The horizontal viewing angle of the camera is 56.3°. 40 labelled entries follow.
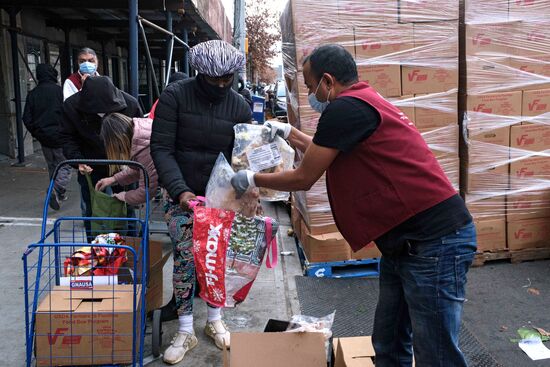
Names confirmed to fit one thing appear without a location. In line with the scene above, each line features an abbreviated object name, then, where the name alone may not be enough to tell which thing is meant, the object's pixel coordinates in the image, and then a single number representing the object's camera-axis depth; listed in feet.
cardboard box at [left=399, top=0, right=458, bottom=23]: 14.40
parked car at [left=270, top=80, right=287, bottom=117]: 47.74
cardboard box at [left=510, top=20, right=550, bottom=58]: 15.03
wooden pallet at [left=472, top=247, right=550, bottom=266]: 15.84
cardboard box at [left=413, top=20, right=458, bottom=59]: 14.49
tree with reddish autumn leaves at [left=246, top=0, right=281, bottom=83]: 97.76
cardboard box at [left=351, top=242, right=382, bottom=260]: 14.94
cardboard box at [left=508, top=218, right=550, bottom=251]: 15.84
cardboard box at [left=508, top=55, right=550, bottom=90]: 15.15
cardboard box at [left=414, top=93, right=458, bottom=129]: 14.73
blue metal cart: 8.42
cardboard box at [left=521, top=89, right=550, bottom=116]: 15.25
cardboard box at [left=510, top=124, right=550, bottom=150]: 15.34
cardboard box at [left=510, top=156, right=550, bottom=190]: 15.48
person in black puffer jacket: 9.51
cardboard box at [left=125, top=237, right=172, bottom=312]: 10.79
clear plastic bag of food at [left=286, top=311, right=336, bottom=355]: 8.74
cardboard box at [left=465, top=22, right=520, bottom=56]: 14.80
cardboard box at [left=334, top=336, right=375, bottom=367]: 8.42
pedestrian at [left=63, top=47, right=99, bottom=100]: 15.58
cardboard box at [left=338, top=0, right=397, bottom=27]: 14.12
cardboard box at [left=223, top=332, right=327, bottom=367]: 8.32
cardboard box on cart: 8.45
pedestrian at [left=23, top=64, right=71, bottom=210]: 22.09
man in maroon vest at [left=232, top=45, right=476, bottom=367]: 6.52
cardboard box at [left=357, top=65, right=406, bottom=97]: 14.32
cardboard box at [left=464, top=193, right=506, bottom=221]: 15.48
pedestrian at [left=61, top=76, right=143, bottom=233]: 12.25
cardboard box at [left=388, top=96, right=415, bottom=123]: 14.56
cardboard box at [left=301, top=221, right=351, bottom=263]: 14.58
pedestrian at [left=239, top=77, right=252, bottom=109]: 34.23
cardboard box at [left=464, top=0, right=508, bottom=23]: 14.80
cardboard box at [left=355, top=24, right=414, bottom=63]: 14.21
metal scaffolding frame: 17.24
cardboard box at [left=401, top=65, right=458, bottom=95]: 14.58
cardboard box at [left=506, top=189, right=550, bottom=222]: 15.70
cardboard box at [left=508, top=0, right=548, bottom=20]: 14.99
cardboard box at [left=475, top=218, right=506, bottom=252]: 15.65
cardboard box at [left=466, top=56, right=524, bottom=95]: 14.92
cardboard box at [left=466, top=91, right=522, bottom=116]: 14.99
